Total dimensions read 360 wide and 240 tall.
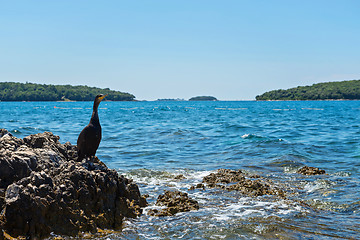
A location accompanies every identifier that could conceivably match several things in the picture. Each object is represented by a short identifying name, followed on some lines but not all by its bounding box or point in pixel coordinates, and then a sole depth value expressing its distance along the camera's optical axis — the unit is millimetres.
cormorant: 7574
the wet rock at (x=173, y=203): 7801
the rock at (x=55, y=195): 5672
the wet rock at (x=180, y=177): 11711
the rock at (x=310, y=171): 12466
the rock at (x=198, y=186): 10164
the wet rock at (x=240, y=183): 9672
